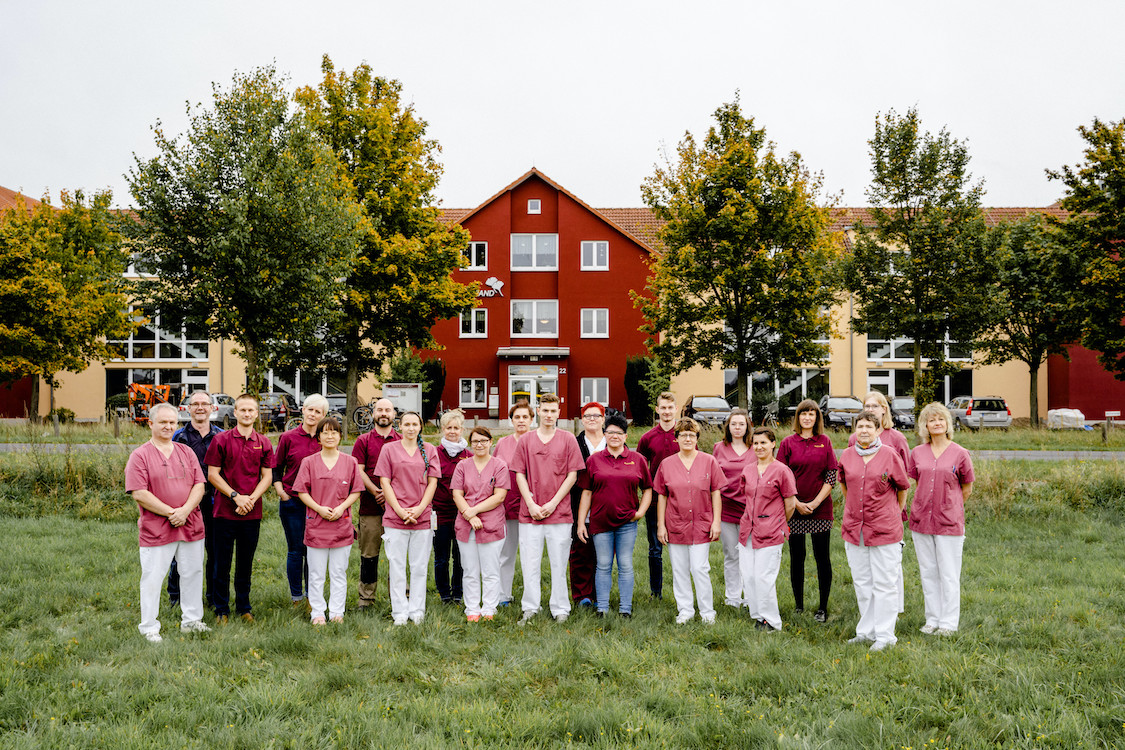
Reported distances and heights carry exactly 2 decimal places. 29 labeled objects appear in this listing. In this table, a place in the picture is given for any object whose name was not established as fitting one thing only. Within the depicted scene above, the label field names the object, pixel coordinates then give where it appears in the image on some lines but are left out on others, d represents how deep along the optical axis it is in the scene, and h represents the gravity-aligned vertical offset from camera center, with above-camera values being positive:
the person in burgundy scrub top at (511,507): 6.68 -1.14
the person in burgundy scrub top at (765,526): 5.91 -1.20
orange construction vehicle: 29.72 -0.53
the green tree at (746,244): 19.47 +3.68
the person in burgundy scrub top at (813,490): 6.25 -0.95
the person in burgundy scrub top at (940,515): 5.69 -1.07
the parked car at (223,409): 27.87 -1.00
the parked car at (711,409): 28.66 -1.19
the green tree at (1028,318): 26.12 +2.34
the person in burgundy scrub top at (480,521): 6.35 -1.22
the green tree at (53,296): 27.44 +3.48
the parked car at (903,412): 30.80 -1.45
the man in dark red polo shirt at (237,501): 6.11 -0.99
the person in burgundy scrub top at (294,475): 6.43 -0.81
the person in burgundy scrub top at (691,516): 6.16 -1.16
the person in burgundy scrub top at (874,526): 5.47 -1.13
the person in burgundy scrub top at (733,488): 6.50 -0.96
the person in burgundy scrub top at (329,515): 6.06 -1.11
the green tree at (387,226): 23.08 +5.13
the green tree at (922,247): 20.66 +3.77
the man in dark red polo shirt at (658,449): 7.05 -0.67
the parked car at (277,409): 27.00 -1.01
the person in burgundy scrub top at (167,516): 5.61 -1.02
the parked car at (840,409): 29.03 -1.24
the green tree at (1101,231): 19.61 +4.02
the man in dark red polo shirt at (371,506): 6.55 -1.11
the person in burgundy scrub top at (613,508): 6.30 -1.10
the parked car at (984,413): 29.75 -1.43
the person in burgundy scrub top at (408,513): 6.15 -1.10
